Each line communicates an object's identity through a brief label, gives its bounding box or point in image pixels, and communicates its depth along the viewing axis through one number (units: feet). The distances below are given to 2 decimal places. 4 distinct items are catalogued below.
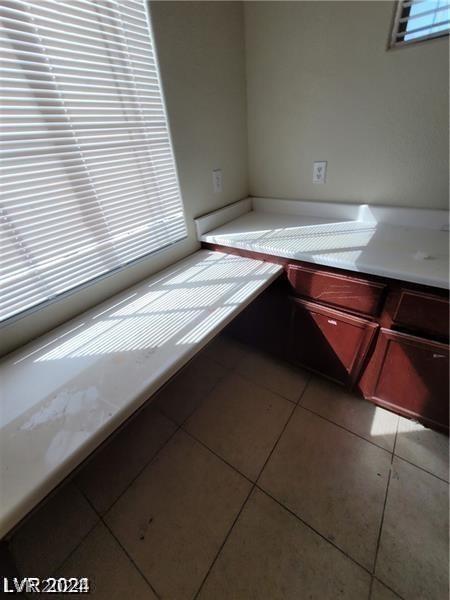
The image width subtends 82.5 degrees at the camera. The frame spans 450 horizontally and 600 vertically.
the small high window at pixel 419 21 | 3.30
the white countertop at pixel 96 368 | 1.94
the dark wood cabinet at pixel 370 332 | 3.30
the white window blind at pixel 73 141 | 2.53
